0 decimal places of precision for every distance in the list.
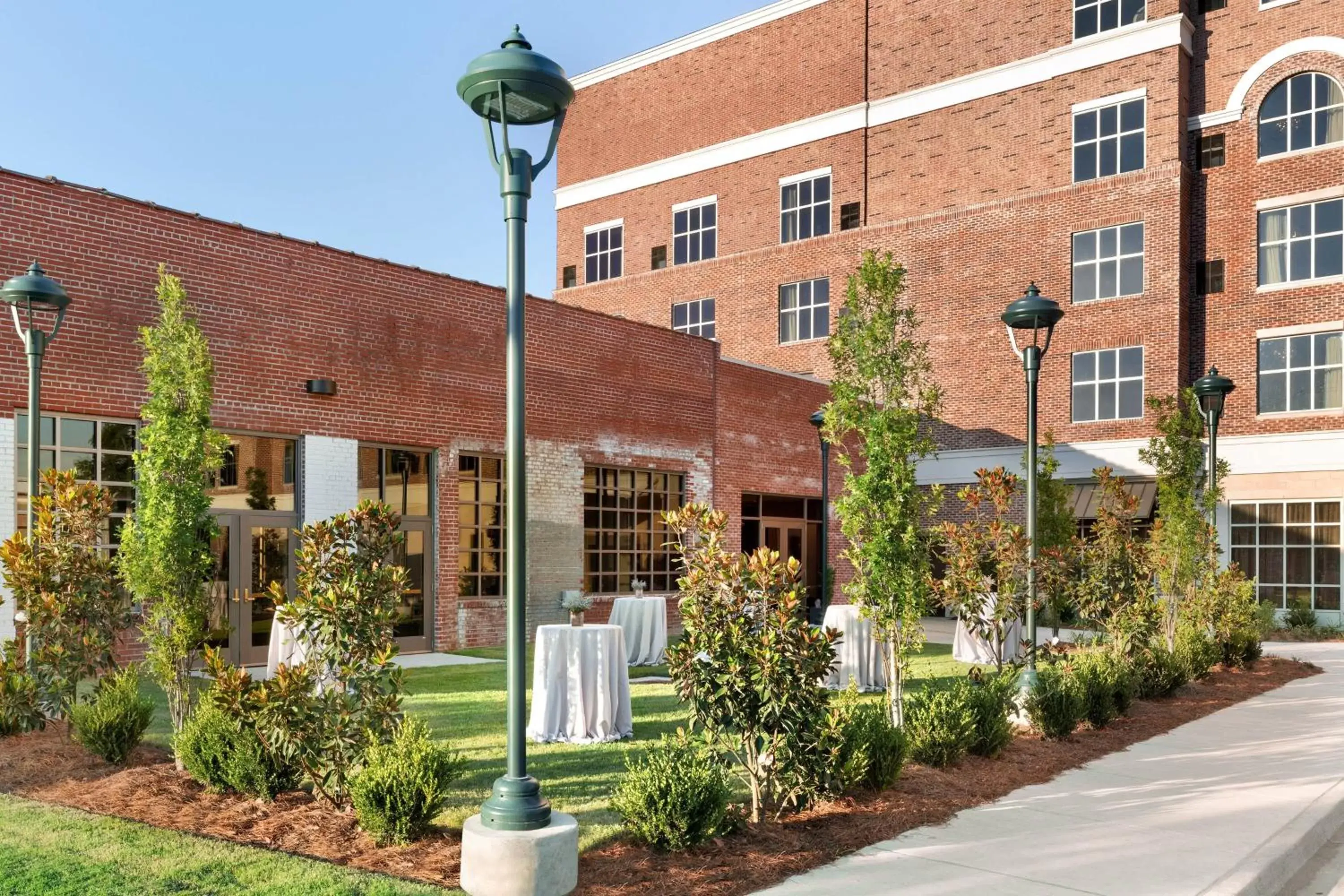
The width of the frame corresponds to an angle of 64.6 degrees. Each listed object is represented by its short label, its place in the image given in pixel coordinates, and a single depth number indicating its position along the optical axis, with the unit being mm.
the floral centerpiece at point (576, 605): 11680
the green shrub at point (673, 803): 5773
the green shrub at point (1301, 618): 24469
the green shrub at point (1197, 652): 13203
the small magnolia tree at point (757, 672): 6461
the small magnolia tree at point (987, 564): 10039
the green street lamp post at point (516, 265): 5324
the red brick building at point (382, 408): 12891
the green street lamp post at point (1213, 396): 15602
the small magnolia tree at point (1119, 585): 12766
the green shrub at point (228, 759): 6762
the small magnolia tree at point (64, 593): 8617
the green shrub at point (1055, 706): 9398
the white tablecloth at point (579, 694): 9727
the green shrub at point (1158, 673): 12016
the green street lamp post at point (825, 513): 21638
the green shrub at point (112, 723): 7812
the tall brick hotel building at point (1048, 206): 25453
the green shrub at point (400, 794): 5918
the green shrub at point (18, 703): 8602
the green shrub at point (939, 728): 7984
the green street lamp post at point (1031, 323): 10398
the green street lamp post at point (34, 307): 9656
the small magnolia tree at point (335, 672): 6566
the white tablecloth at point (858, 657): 12891
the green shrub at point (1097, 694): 9992
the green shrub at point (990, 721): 8414
